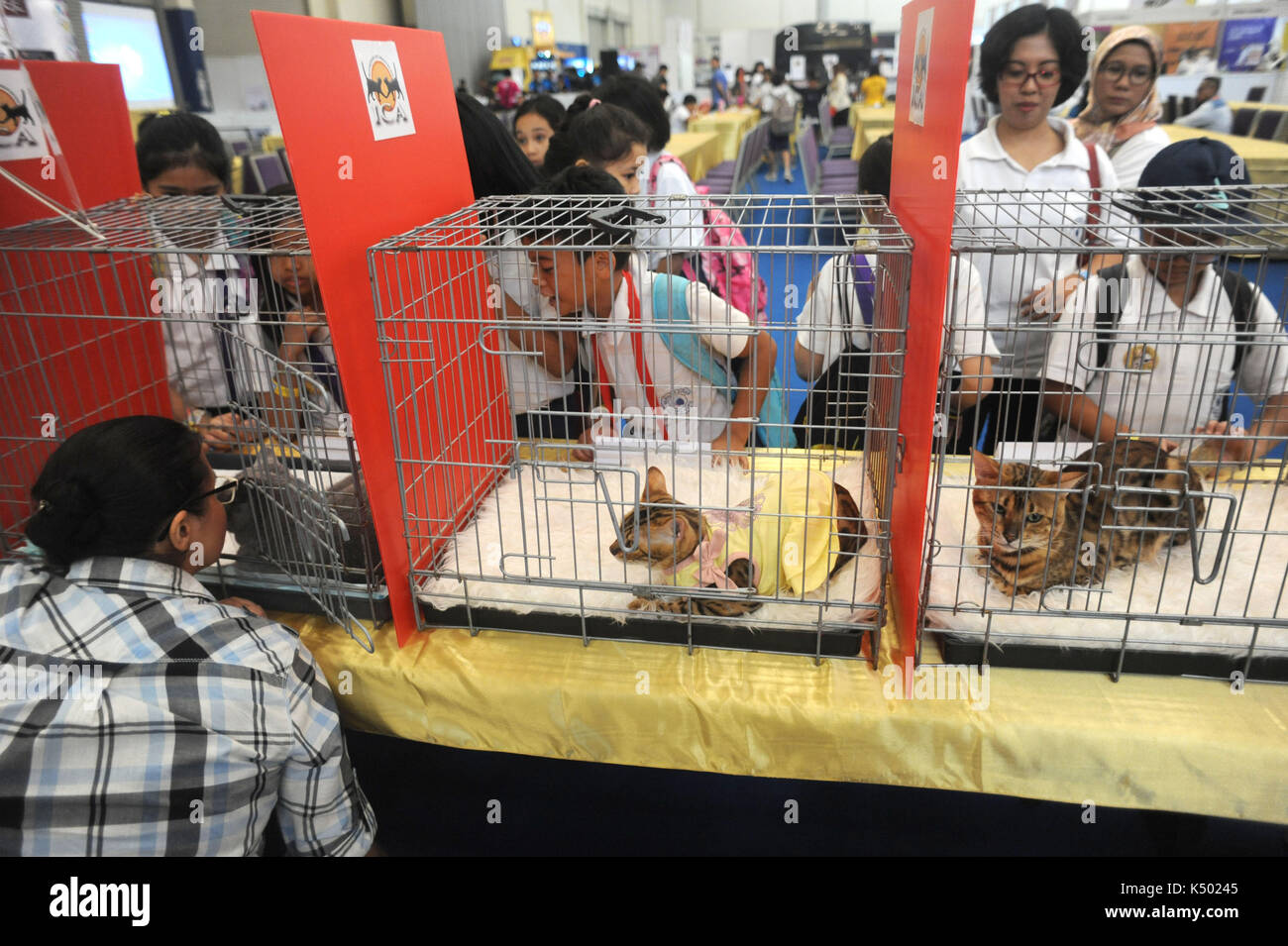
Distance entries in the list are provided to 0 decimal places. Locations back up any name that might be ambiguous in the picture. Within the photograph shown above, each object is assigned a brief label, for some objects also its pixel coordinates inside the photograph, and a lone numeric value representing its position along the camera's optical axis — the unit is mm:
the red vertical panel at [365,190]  1005
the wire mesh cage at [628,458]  1148
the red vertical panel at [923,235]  896
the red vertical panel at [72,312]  1478
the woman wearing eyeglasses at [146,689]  964
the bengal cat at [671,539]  1160
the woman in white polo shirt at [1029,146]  1767
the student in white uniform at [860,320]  1439
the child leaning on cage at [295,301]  1327
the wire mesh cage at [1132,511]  1069
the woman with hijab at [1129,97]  2266
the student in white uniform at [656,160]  1880
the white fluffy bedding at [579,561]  1197
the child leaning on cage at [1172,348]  1344
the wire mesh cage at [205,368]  1250
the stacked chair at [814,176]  6398
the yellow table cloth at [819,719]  1024
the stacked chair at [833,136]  9602
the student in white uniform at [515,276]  1500
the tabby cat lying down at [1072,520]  1161
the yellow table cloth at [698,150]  6633
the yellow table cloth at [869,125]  7431
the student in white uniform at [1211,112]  6148
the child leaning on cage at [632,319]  1353
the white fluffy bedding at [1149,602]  1087
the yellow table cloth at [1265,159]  4812
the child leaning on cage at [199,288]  1377
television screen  4926
